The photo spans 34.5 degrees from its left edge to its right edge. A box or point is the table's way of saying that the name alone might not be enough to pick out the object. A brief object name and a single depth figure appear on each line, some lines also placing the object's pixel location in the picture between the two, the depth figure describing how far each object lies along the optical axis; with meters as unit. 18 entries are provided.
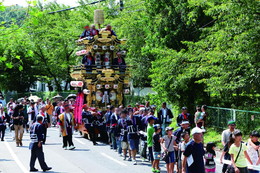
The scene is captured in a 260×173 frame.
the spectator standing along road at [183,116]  16.75
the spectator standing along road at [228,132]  12.21
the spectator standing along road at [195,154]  8.37
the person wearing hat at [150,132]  13.17
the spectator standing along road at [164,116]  18.97
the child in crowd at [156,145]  12.59
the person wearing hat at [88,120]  20.16
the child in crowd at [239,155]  9.70
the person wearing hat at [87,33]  24.89
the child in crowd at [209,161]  10.17
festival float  23.75
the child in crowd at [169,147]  12.05
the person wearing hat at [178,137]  12.21
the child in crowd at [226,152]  10.37
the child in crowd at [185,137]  10.38
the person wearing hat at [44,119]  19.09
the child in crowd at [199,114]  18.25
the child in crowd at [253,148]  10.39
